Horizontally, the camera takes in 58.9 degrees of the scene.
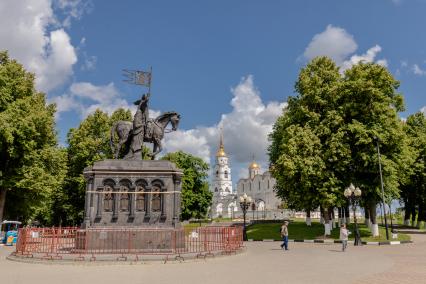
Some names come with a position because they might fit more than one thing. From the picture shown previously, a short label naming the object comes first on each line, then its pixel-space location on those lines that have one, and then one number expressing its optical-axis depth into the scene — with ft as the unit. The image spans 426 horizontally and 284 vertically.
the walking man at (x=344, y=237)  68.23
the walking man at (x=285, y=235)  71.30
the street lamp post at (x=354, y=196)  79.97
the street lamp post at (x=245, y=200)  111.67
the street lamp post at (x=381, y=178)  89.80
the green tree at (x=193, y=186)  195.00
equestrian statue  66.64
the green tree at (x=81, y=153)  130.93
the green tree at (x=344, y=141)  94.32
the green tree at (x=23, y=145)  92.53
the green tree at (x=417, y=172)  129.29
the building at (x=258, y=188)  422.00
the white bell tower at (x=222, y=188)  438.40
